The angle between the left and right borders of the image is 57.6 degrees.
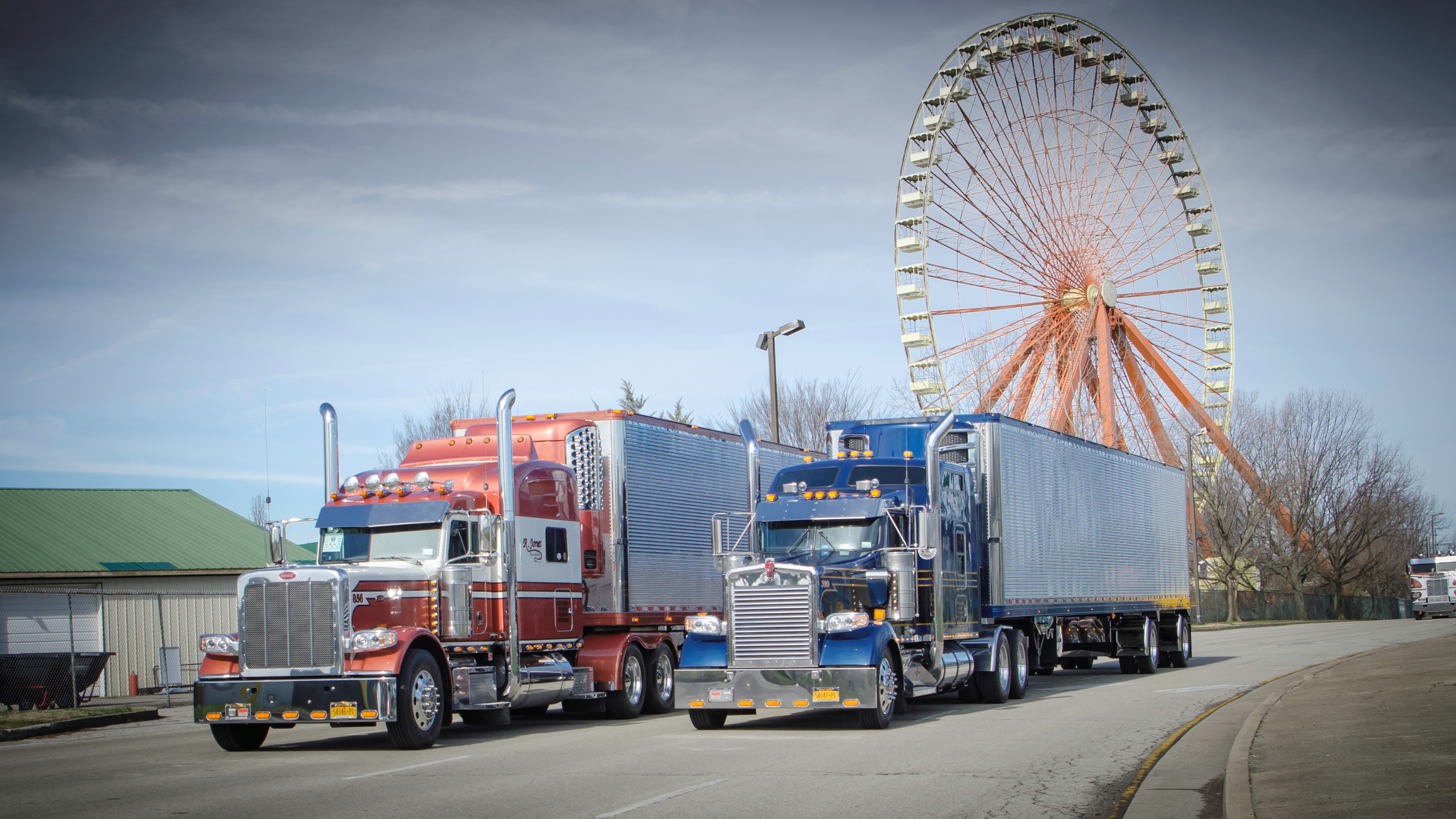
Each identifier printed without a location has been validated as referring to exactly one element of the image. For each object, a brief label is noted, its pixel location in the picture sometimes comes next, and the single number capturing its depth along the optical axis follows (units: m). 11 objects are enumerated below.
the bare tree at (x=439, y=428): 50.34
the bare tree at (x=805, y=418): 54.47
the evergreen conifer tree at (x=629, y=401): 49.78
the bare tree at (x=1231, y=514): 64.25
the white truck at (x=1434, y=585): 63.75
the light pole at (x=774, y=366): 31.19
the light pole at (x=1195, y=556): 53.84
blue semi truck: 15.55
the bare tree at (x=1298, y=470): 66.69
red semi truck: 14.55
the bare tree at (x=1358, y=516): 68.44
